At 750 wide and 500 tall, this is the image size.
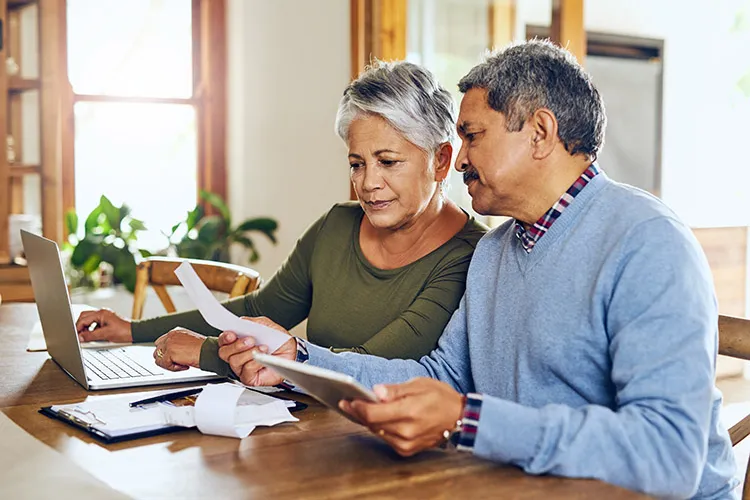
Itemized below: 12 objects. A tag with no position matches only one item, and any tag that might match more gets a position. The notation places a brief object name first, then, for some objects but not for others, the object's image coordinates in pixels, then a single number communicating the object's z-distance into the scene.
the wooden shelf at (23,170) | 4.09
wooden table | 1.12
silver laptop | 1.71
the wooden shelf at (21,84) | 4.07
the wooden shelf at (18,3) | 4.05
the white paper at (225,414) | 1.35
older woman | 1.88
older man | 1.21
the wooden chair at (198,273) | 2.52
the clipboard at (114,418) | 1.35
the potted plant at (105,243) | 4.18
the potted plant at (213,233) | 4.43
